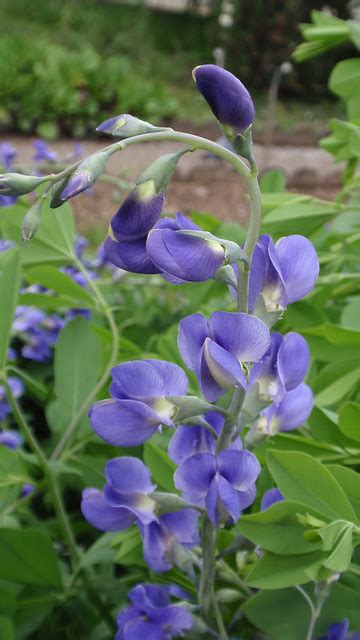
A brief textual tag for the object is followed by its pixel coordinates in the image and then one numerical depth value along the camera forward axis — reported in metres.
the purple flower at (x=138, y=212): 0.50
